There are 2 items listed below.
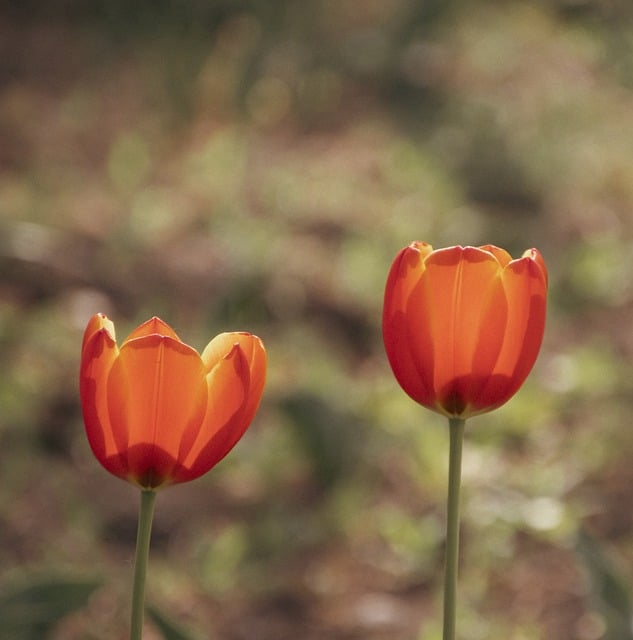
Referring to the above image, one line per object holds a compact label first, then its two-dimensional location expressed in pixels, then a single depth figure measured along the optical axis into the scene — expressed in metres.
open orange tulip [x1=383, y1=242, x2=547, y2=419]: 2.01
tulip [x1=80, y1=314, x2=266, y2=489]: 1.98
